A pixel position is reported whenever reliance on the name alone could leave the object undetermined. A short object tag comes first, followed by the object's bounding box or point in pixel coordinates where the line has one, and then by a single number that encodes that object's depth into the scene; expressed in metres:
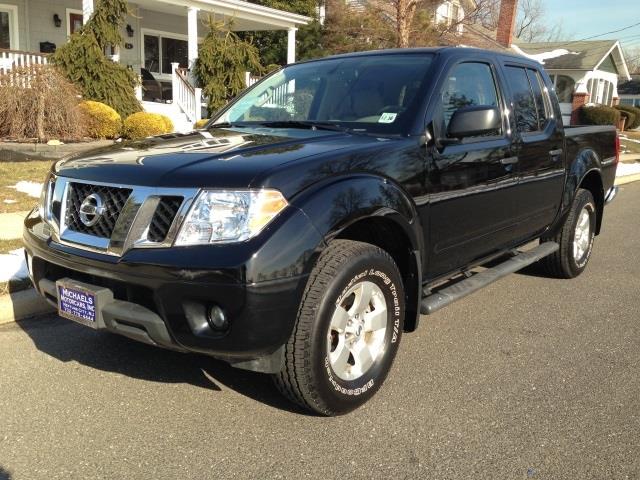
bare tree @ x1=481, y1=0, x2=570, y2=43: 59.84
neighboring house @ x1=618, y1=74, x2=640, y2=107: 59.09
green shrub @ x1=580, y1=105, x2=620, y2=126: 29.05
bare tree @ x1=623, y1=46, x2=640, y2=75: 86.62
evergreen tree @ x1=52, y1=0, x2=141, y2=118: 13.48
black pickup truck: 2.73
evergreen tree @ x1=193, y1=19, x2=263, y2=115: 16.33
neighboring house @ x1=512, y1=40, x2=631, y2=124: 33.50
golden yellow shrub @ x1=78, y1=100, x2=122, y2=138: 12.23
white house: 15.91
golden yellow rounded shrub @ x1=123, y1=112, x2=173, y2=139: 12.73
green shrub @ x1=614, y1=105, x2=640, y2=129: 34.38
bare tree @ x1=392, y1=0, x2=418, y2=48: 19.11
